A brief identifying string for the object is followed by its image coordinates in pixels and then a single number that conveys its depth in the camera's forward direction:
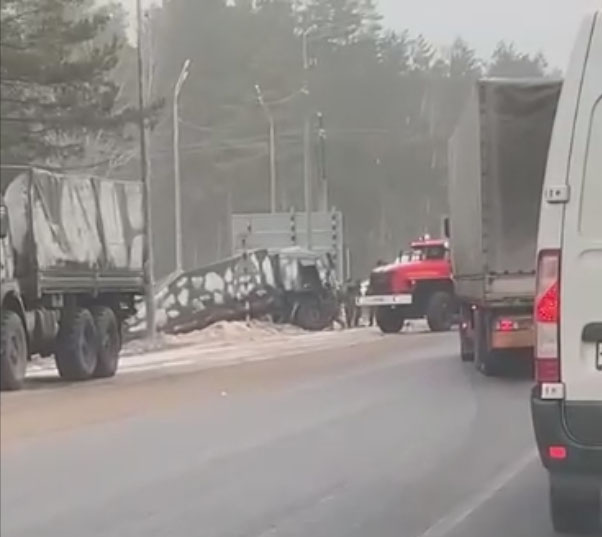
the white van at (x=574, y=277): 10.09
